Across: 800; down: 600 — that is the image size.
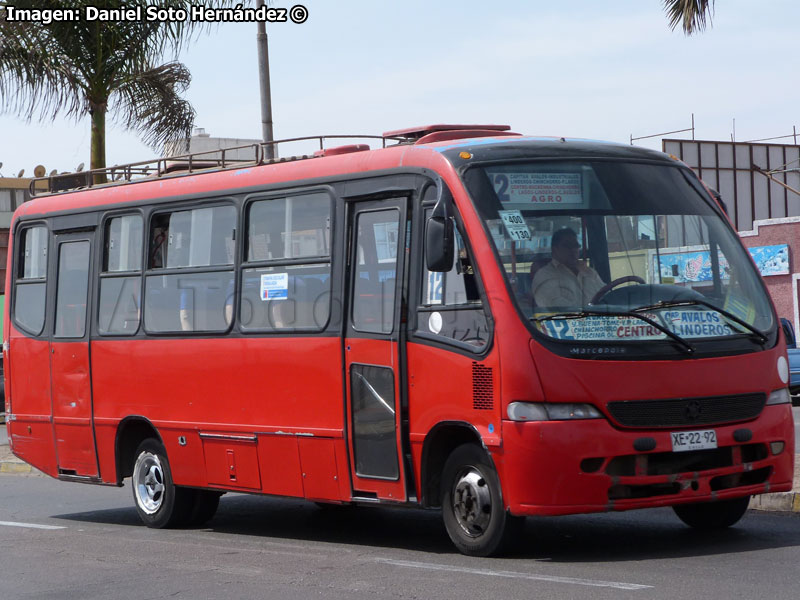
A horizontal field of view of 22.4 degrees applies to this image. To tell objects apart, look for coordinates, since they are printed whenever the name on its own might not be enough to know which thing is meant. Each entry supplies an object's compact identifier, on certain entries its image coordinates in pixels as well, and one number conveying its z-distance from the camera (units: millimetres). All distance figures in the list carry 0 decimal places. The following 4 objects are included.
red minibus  12430
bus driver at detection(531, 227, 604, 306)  12669
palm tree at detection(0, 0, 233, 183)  27343
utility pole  28573
